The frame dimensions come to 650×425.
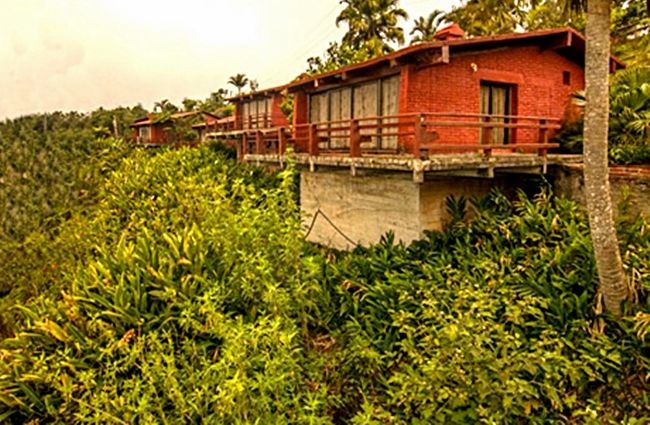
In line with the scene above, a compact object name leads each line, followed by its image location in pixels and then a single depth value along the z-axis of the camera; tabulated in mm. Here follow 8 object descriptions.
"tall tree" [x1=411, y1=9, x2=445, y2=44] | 28734
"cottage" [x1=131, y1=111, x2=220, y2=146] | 37162
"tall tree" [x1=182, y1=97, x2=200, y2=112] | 55644
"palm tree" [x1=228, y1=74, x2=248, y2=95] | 57706
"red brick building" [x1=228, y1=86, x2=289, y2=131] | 26547
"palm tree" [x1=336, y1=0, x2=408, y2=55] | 27031
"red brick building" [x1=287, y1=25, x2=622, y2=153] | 11242
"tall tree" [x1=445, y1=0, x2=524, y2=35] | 21234
